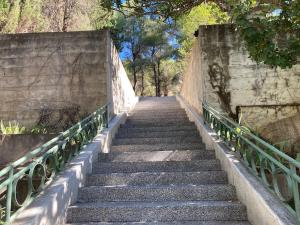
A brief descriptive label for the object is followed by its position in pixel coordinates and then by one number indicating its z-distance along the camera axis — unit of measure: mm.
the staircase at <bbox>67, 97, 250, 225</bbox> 2670
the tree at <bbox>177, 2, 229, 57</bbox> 8574
